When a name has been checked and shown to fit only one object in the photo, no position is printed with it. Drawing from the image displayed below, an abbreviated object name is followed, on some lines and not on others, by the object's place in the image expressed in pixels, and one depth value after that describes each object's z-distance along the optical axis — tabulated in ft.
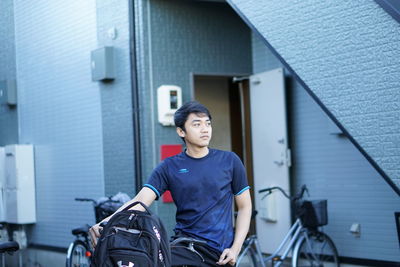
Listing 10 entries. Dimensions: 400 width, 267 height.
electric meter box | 27.07
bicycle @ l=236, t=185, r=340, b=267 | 24.26
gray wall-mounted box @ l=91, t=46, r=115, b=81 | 28.37
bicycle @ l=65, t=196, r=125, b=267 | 24.79
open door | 27.58
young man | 12.96
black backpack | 11.45
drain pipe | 27.35
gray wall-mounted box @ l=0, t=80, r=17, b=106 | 34.37
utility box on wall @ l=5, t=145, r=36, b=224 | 32.86
